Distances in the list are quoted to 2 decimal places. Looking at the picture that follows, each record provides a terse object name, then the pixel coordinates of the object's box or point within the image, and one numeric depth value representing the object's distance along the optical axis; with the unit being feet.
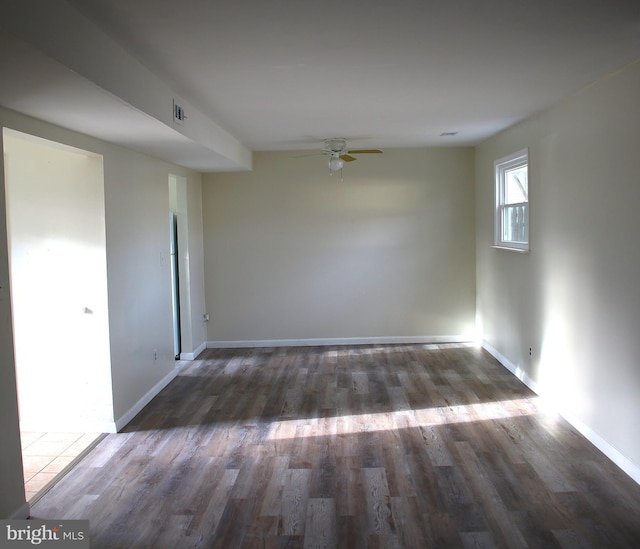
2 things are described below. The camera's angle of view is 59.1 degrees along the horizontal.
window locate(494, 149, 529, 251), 17.20
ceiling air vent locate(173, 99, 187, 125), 11.99
